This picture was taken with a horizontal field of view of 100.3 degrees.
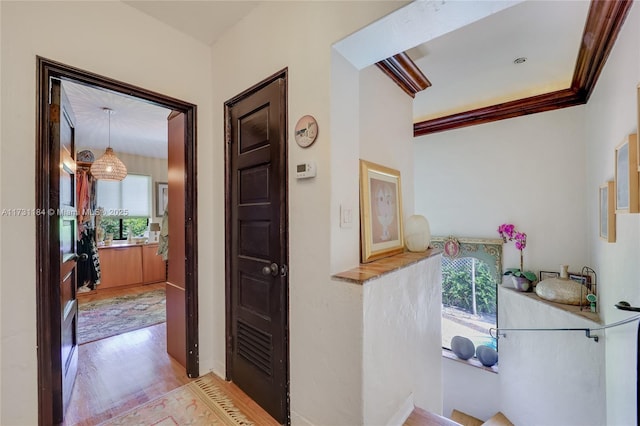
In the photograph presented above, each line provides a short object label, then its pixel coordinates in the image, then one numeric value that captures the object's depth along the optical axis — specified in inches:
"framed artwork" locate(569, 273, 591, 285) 105.2
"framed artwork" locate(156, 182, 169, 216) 228.5
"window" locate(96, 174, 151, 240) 204.7
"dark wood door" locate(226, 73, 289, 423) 63.9
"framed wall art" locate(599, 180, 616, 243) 73.4
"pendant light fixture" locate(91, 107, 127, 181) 141.5
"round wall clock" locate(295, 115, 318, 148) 57.6
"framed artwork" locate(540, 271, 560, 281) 116.8
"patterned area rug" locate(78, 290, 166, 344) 121.2
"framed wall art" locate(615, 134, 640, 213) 55.7
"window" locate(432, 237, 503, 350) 134.5
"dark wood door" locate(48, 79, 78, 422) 60.0
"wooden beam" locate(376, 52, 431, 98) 83.0
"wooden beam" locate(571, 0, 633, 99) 64.5
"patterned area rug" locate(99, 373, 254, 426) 64.6
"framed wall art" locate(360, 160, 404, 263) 68.7
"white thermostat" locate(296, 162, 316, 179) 57.6
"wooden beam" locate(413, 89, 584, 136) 114.5
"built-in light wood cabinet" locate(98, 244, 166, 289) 187.8
